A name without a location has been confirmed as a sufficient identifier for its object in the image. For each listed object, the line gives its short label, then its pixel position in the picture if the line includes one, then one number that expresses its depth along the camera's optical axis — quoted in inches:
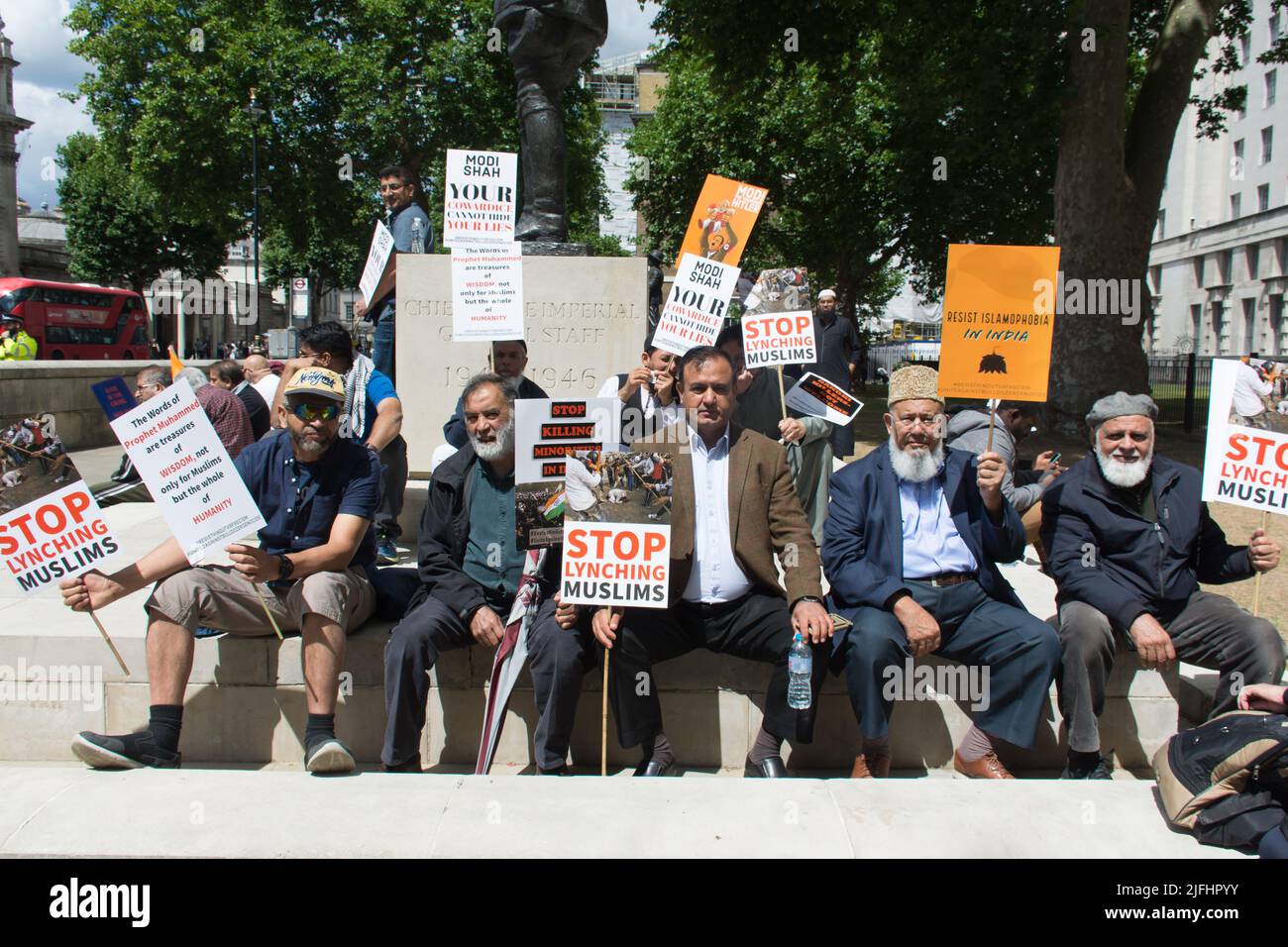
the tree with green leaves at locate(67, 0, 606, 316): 1158.3
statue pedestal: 314.2
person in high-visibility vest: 699.4
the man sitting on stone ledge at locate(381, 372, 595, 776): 159.5
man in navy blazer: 157.5
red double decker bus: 1206.6
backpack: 121.8
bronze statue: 305.3
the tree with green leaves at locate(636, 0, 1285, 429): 530.6
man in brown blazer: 161.9
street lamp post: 1009.4
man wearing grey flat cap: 158.1
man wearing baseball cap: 155.6
